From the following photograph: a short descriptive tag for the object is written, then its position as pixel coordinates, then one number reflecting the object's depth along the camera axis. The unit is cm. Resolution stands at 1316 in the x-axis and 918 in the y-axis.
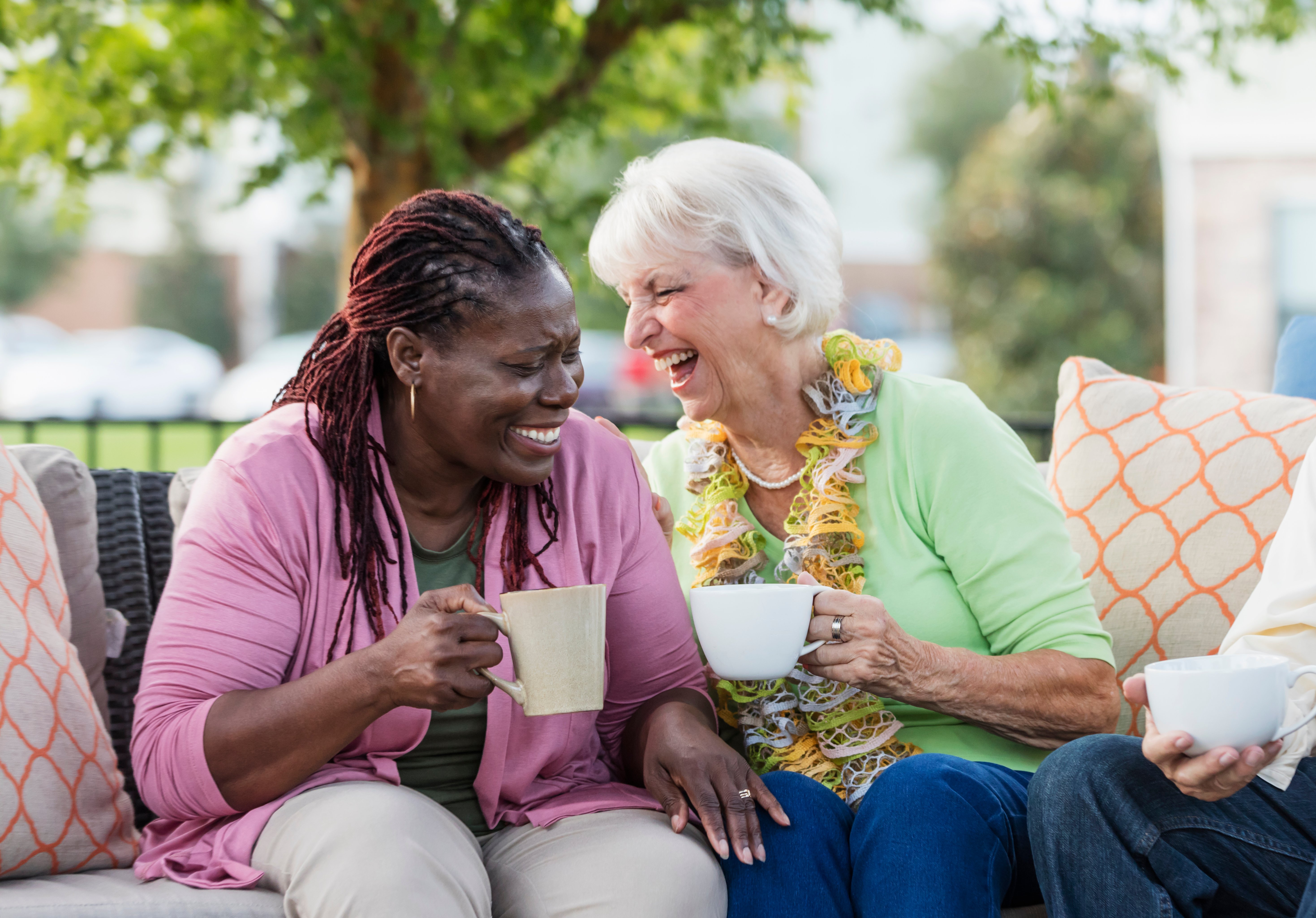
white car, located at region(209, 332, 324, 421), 1781
